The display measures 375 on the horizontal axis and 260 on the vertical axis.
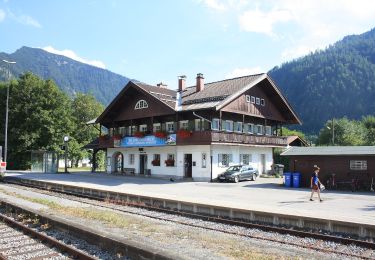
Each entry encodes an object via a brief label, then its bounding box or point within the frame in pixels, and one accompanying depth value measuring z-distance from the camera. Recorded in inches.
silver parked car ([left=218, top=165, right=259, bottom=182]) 1239.7
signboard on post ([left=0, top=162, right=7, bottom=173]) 1330.0
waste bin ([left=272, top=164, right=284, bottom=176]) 1590.8
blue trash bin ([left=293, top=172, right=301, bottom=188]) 1069.1
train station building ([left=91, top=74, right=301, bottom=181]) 1327.5
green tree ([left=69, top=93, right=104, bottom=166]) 2620.6
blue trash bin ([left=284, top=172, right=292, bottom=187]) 1080.8
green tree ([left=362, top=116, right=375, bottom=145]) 2458.8
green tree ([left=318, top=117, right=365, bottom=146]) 2322.8
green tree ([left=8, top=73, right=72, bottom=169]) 2080.5
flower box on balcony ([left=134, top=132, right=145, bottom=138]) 1488.7
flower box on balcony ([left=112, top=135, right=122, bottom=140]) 1617.7
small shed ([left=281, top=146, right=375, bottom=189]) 962.1
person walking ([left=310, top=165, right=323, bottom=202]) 729.2
